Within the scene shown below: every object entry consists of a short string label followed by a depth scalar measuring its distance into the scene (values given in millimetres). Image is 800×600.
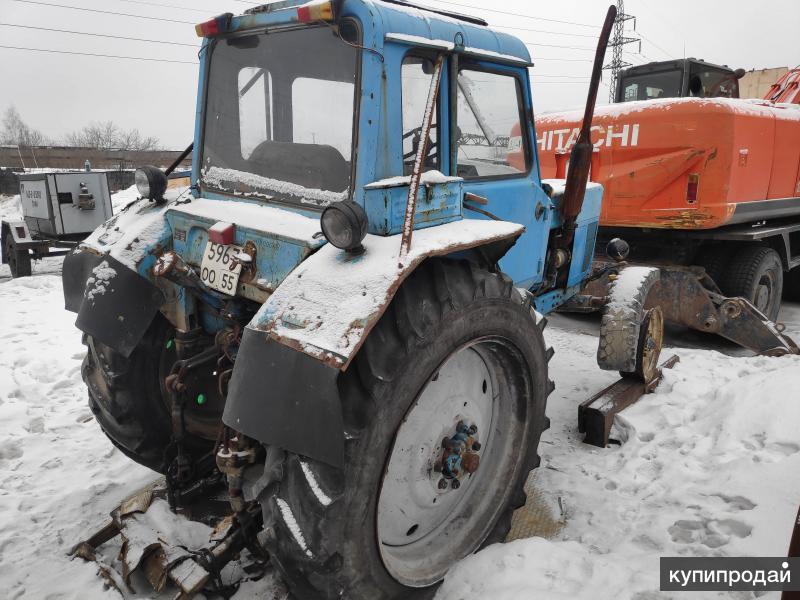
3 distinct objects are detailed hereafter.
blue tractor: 1842
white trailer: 8398
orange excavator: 5246
